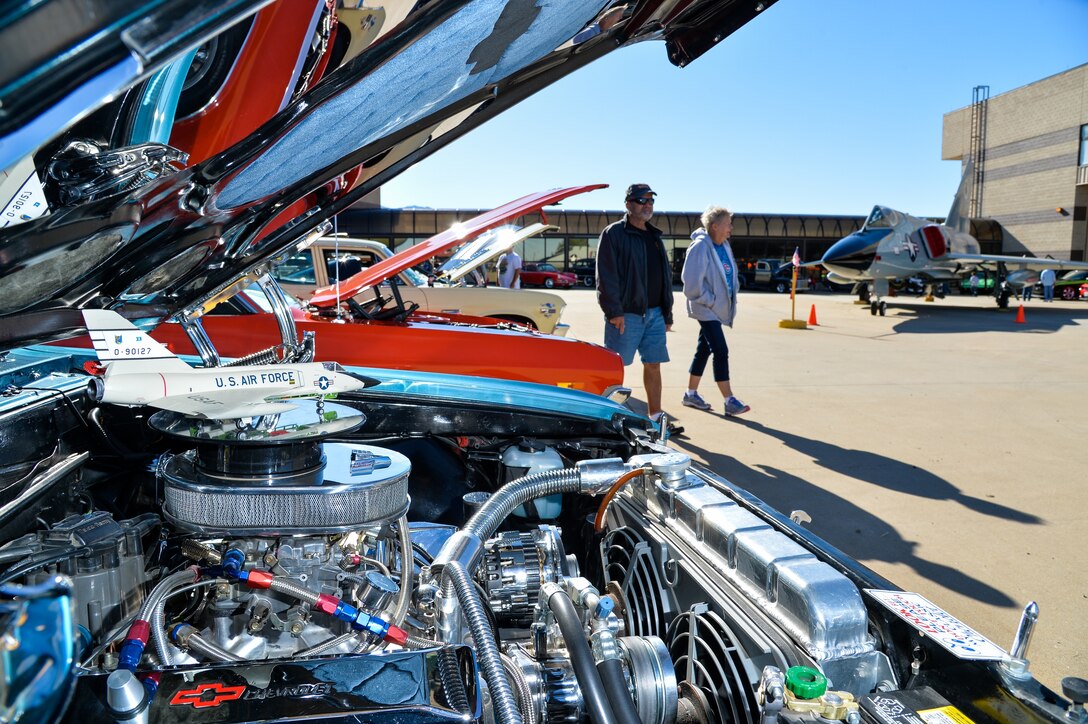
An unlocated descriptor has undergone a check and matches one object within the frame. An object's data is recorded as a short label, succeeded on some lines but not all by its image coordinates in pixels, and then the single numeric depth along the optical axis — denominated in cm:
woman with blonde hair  546
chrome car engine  96
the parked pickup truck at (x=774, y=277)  2920
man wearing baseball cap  494
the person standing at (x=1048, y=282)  2012
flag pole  1307
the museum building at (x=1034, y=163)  2722
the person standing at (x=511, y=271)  1008
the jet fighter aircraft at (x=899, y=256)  1622
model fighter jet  129
